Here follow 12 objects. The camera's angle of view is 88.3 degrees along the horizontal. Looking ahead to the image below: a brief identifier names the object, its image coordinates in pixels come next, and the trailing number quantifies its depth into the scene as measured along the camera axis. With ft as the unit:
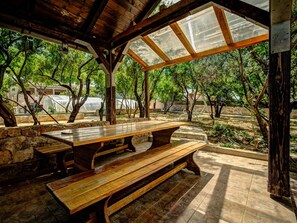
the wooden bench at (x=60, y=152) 8.79
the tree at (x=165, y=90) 33.05
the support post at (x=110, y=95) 13.87
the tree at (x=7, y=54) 11.57
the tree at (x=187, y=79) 27.22
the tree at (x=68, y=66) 18.48
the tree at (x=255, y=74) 14.89
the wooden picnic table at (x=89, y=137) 5.65
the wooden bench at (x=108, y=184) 4.17
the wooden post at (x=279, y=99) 6.30
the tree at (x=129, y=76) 25.02
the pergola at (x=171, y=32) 6.55
